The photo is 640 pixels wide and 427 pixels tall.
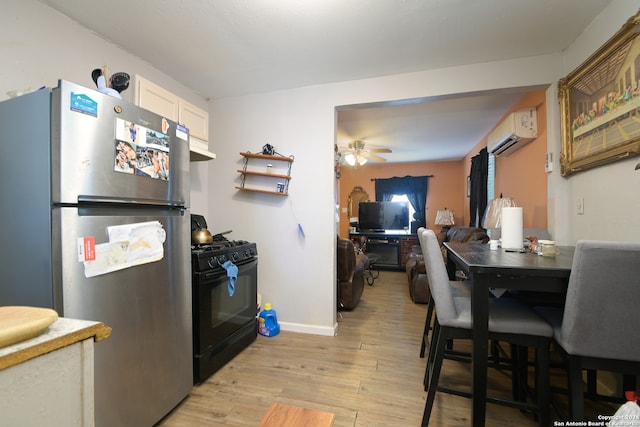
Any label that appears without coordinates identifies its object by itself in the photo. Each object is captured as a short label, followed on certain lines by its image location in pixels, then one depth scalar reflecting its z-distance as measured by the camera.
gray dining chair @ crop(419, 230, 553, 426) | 1.20
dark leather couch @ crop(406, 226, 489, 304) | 3.20
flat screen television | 5.91
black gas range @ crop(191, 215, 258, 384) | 1.74
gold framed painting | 1.35
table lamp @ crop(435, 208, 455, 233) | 5.46
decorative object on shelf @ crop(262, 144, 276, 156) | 2.56
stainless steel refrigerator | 1.02
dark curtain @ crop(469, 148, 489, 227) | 3.97
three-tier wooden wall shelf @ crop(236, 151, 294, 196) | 2.53
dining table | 1.15
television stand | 5.49
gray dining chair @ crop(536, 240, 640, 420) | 0.97
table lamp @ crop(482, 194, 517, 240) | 2.42
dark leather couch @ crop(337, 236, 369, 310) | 2.91
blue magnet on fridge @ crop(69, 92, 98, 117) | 1.04
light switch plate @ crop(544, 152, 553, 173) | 2.06
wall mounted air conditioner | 2.47
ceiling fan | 4.23
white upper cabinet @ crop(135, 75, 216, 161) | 1.78
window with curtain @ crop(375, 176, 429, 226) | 6.04
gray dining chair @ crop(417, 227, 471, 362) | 1.69
